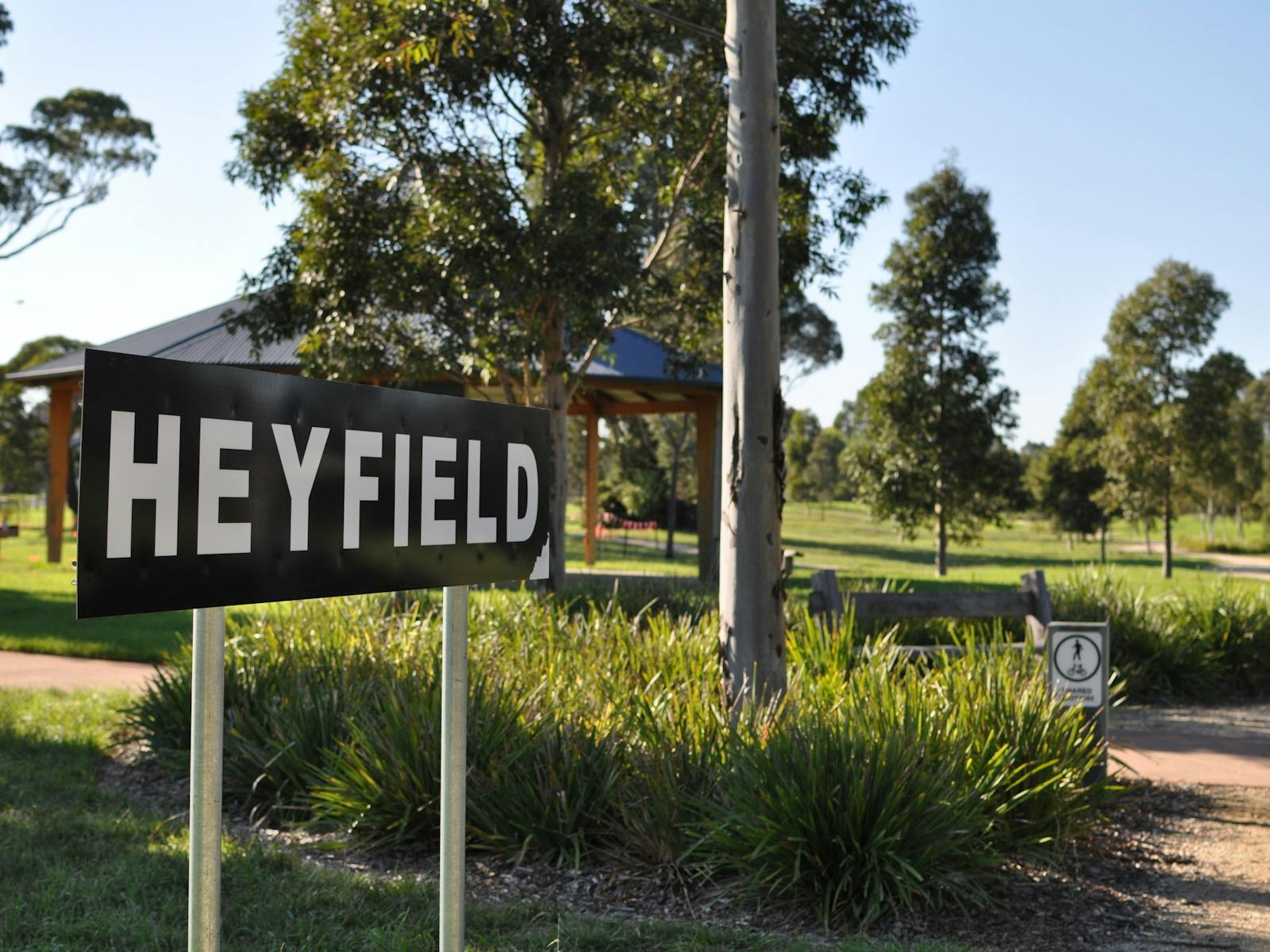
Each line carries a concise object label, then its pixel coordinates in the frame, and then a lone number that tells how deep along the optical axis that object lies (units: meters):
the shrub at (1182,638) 9.57
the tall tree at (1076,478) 41.25
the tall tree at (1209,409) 28.52
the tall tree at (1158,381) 28.91
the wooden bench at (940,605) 7.95
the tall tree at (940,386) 25.77
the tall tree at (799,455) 59.59
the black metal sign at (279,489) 2.02
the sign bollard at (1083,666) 5.82
